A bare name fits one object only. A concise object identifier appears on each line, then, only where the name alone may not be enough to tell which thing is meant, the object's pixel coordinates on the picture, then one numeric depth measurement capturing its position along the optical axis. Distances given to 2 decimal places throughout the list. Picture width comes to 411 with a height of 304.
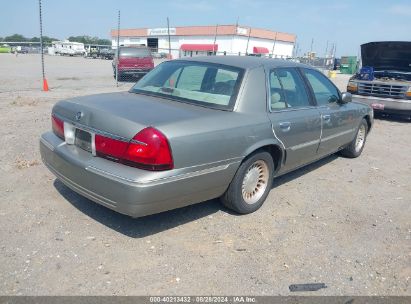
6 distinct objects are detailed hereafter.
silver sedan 2.99
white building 55.56
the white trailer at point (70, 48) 56.75
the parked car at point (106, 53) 48.16
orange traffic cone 12.73
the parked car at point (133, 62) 17.78
